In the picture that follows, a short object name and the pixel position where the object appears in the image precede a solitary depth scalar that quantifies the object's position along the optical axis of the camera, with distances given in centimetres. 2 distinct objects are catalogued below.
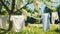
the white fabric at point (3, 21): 643
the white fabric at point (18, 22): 619
